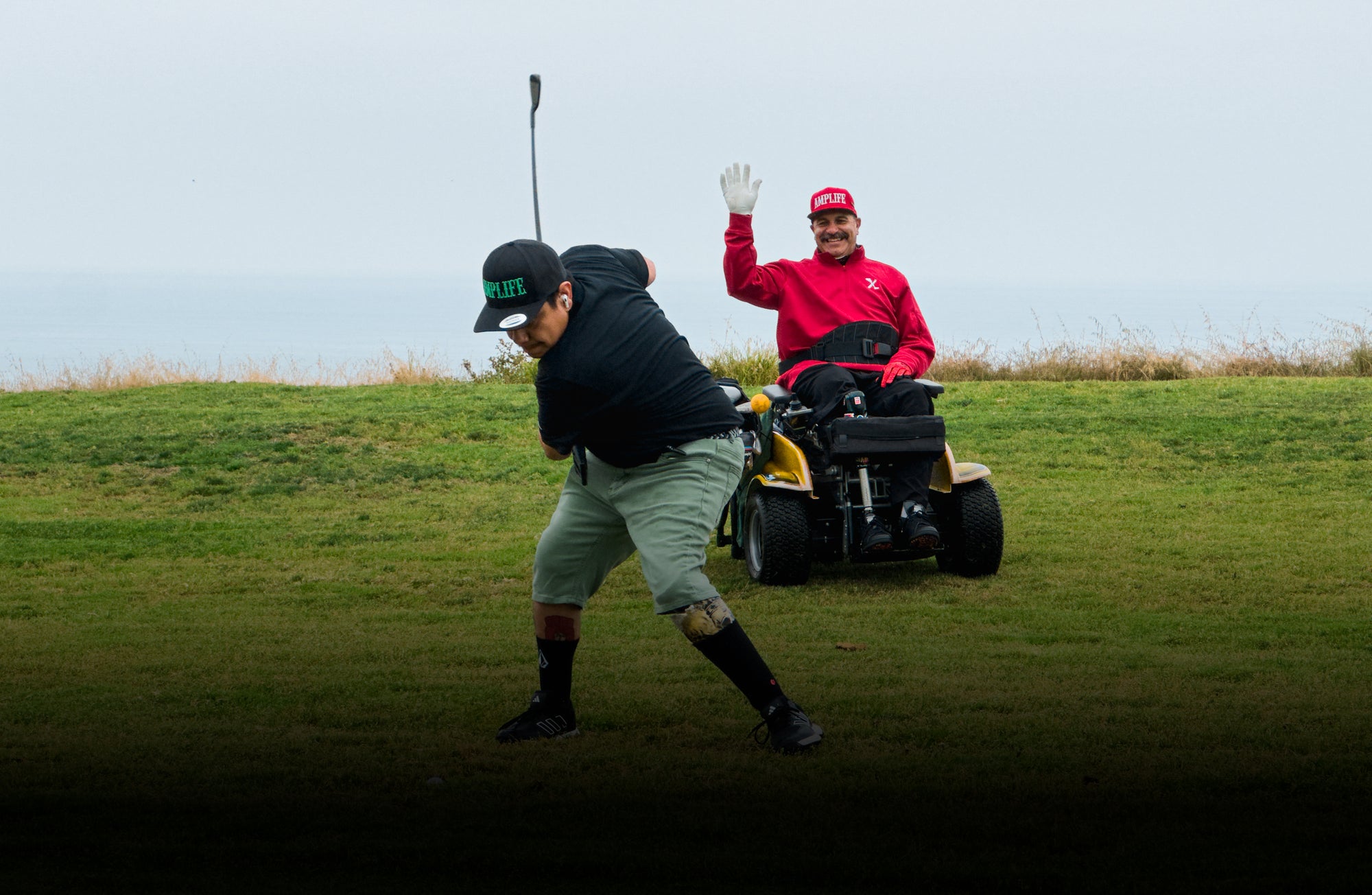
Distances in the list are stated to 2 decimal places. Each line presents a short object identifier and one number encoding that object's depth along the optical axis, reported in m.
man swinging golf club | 8.98
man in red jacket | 15.99
